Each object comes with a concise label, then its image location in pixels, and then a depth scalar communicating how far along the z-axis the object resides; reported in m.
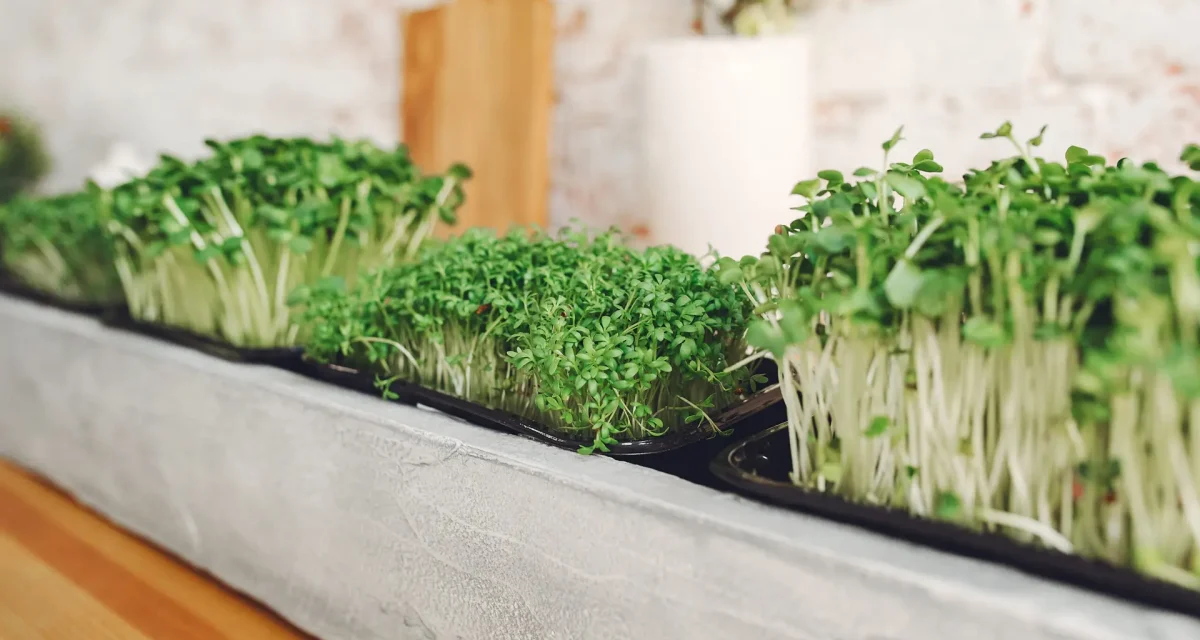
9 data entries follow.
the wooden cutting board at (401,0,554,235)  0.88
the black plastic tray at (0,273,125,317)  0.77
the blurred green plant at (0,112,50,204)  1.35
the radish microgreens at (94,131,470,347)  0.68
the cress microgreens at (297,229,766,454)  0.54
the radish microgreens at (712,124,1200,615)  0.41
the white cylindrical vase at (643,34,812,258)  0.73
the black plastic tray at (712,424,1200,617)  0.40
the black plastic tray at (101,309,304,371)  0.65
